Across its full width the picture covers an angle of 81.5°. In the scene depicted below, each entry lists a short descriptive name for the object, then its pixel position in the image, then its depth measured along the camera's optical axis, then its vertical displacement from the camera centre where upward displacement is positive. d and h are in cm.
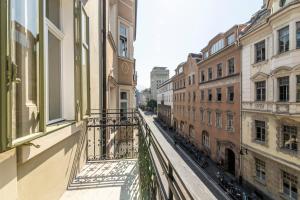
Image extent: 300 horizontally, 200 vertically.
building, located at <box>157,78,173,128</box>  4546 -106
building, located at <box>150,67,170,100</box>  8550 +1163
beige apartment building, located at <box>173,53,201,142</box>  2722 +10
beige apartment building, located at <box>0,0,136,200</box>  143 +10
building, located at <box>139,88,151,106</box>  11338 +285
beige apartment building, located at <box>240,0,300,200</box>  1069 -19
